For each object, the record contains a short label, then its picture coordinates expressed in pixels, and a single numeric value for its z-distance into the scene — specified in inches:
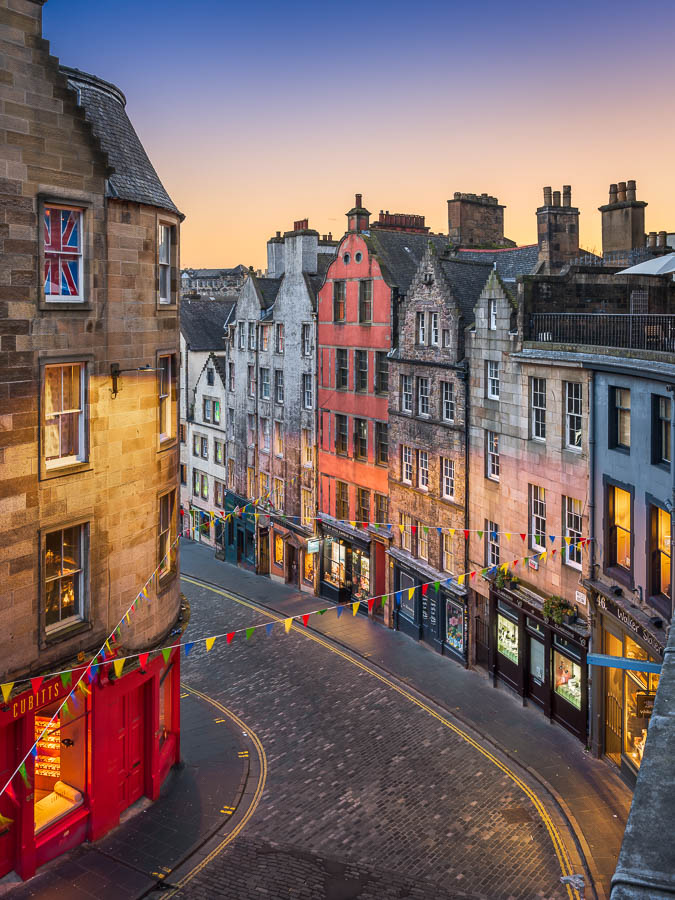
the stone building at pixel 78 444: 625.3
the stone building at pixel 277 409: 1592.0
